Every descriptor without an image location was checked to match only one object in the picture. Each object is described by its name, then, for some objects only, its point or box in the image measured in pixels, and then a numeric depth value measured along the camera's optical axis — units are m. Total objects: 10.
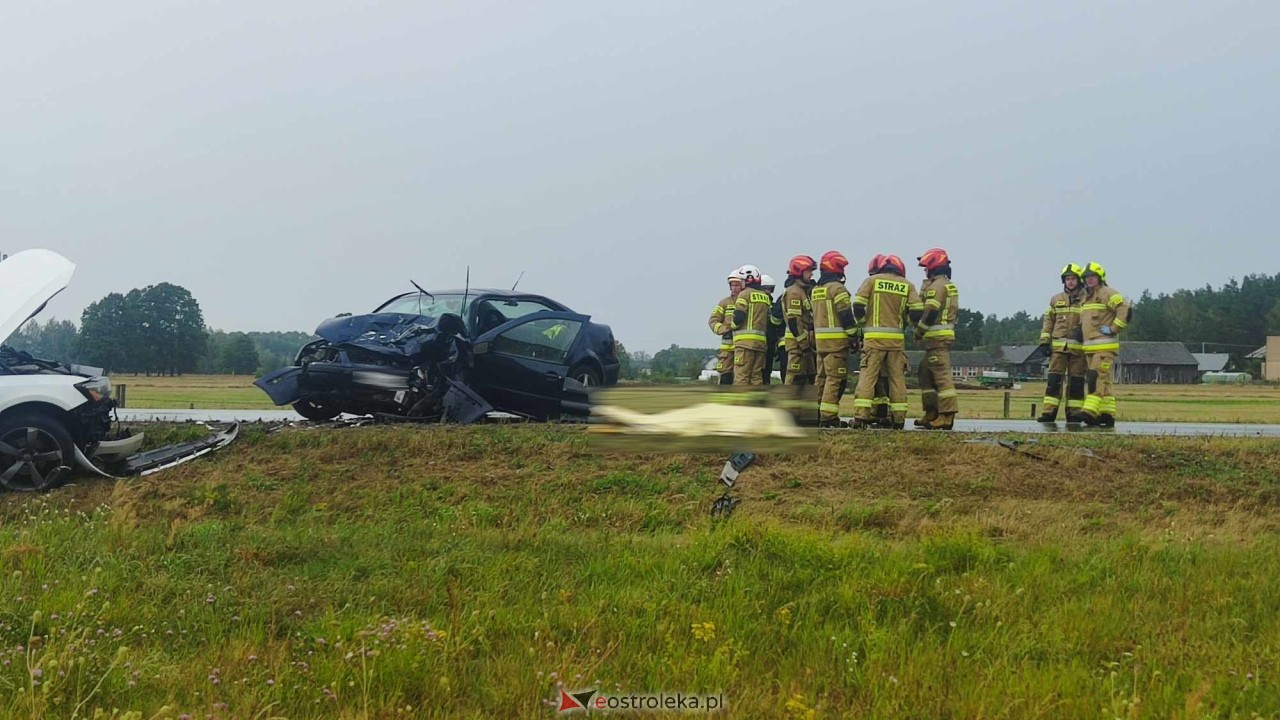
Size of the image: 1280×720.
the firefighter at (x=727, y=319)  12.69
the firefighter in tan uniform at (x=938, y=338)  11.07
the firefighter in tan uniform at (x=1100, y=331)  11.59
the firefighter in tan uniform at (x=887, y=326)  10.64
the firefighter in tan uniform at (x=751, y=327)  12.14
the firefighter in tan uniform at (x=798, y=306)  12.08
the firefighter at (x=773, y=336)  12.36
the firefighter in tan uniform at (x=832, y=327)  10.82
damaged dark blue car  9.32
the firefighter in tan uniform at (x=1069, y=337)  12.14
